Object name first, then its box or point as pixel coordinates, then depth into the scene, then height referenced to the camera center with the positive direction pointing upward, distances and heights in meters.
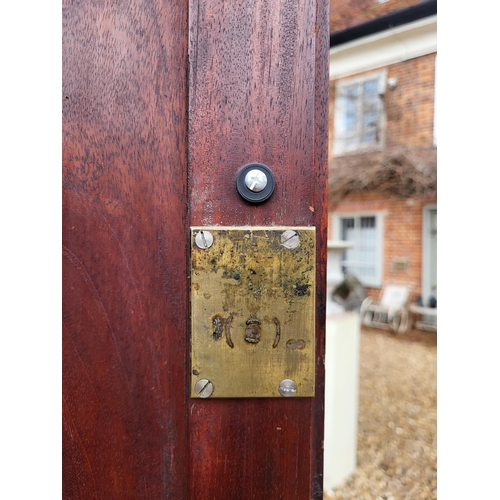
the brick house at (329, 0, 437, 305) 5.75 +1.10
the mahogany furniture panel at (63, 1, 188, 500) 0.46 +0.04
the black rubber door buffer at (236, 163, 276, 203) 0.45 +0.07
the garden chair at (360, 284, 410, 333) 5.96 -0.94
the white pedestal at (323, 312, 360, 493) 2.10 -0.79
